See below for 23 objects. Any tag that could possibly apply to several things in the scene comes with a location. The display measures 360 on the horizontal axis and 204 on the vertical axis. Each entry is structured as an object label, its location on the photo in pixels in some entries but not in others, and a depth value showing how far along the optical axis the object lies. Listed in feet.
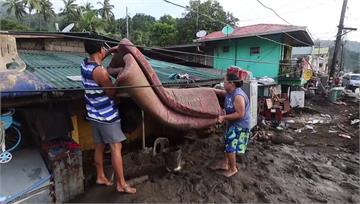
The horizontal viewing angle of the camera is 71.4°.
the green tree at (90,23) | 75.05
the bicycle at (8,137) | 10.19
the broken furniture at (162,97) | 9.46
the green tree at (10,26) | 73.58
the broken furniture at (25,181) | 10.46
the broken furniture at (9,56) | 10.20
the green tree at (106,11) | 103.57
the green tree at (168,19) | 94.21
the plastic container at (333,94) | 58.39
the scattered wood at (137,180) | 12.90
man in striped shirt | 9.88
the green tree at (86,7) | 102.15
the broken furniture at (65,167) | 11.32
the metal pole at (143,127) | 17.06
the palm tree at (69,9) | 96.07
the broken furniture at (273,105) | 38.06
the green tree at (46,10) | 84.64
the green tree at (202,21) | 79.10
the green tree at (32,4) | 76.09
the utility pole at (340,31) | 61.36
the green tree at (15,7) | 83.71
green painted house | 47.60
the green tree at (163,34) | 85.35
